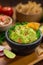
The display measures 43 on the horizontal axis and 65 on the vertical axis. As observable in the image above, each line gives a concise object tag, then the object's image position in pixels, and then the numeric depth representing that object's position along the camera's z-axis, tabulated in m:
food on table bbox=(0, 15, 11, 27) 1.32
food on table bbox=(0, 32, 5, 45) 1.26
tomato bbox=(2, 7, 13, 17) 1.48
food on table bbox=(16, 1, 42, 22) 1.40
